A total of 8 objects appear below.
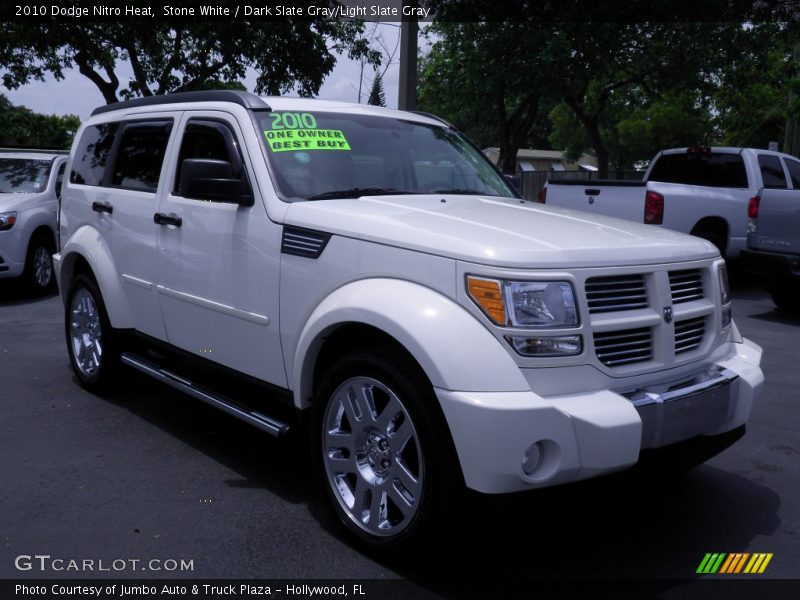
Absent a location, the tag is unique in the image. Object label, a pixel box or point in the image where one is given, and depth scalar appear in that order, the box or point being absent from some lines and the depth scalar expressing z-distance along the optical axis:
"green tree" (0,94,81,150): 37.67
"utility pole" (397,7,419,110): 10.23
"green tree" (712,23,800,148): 17.25
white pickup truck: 10.23
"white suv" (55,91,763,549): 2.97
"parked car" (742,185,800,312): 8.98
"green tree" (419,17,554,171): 16.50
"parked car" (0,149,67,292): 9.80
